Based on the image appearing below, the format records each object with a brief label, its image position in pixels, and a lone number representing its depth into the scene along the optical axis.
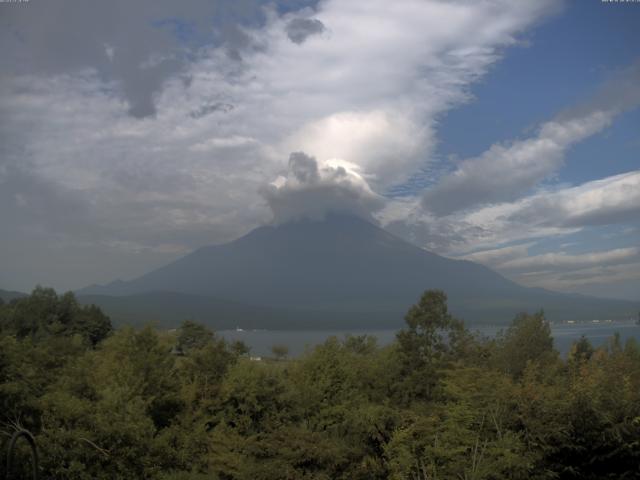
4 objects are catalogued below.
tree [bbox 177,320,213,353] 57.50
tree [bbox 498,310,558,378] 35.19
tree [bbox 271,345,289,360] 60.67
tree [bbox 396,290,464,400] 26.98
